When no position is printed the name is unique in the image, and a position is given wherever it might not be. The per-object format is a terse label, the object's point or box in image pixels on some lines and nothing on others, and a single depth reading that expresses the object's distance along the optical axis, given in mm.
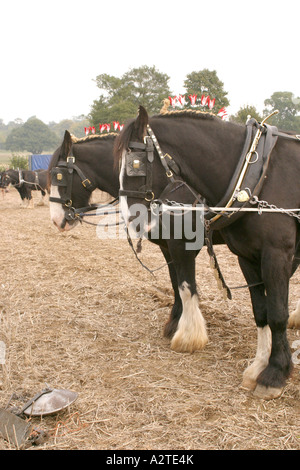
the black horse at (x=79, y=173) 4461
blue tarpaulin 33094
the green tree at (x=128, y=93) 33344
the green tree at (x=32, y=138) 87562
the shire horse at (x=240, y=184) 2715
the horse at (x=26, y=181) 16875
